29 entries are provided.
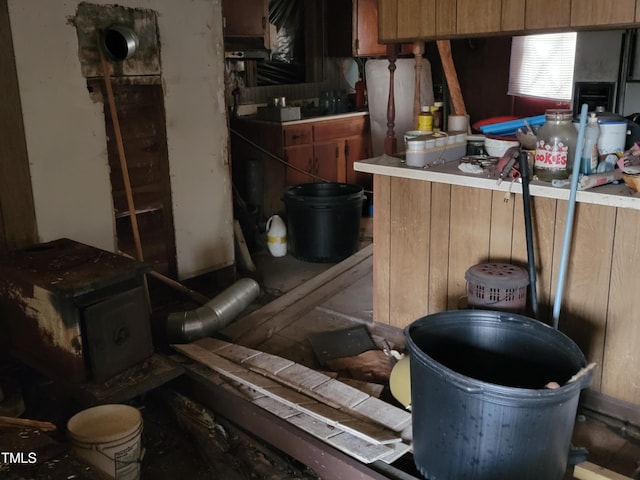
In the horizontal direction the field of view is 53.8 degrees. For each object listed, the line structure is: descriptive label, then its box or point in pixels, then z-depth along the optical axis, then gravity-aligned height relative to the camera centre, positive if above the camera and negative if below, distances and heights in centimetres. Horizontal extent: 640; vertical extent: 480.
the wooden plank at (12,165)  272 -37
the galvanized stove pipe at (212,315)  303 -113
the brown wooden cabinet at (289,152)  480 -58
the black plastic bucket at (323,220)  414 -92
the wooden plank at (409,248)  280 -77
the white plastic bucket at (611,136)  239 -24
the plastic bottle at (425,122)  291 -21
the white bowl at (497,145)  269 -30
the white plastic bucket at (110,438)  207 -115
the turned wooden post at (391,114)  339 -22
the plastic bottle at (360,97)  584 -19
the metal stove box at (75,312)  237 -87
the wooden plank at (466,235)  260 -66
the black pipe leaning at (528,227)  229 -55
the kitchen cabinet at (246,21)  437 +39
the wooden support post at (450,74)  317 +0
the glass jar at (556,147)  232 -27
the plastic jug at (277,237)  439 -108
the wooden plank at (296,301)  318 -121
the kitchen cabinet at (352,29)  543 +40
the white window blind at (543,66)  462 +4
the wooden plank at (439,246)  271 -74
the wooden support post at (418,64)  304 +5
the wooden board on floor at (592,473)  195 -121
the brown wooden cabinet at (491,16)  234 +22
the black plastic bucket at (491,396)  170 -91
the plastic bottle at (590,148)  233 -28
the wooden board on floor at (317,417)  211 -120
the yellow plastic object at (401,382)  239 -116
